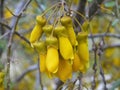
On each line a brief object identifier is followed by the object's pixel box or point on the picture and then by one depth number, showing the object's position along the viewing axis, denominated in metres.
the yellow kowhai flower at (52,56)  0.39
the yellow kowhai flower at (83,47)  0.43
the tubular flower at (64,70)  0.40
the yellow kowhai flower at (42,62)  0.41
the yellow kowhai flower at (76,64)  0.42
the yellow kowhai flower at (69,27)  0.41
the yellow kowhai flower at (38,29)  0.42
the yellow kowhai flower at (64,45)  0.40
